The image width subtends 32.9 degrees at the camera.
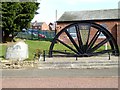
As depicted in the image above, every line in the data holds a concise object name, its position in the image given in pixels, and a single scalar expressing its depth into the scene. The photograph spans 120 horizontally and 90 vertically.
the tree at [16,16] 20.66
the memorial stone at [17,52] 13.05
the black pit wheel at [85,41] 13.40
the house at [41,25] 65.60
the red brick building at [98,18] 28.05
